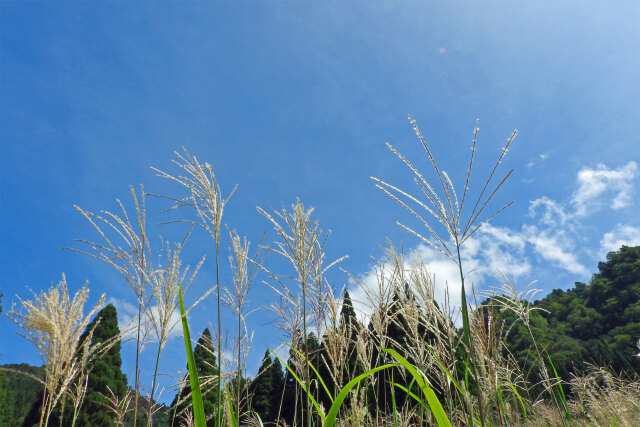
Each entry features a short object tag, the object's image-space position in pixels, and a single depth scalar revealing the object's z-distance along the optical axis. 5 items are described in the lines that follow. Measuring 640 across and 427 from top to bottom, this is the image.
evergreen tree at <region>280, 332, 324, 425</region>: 17.58
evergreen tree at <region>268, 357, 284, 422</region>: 22.88
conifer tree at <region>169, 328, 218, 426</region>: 15.33
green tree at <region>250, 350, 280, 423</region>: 23.00
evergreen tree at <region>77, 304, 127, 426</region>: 15.05
